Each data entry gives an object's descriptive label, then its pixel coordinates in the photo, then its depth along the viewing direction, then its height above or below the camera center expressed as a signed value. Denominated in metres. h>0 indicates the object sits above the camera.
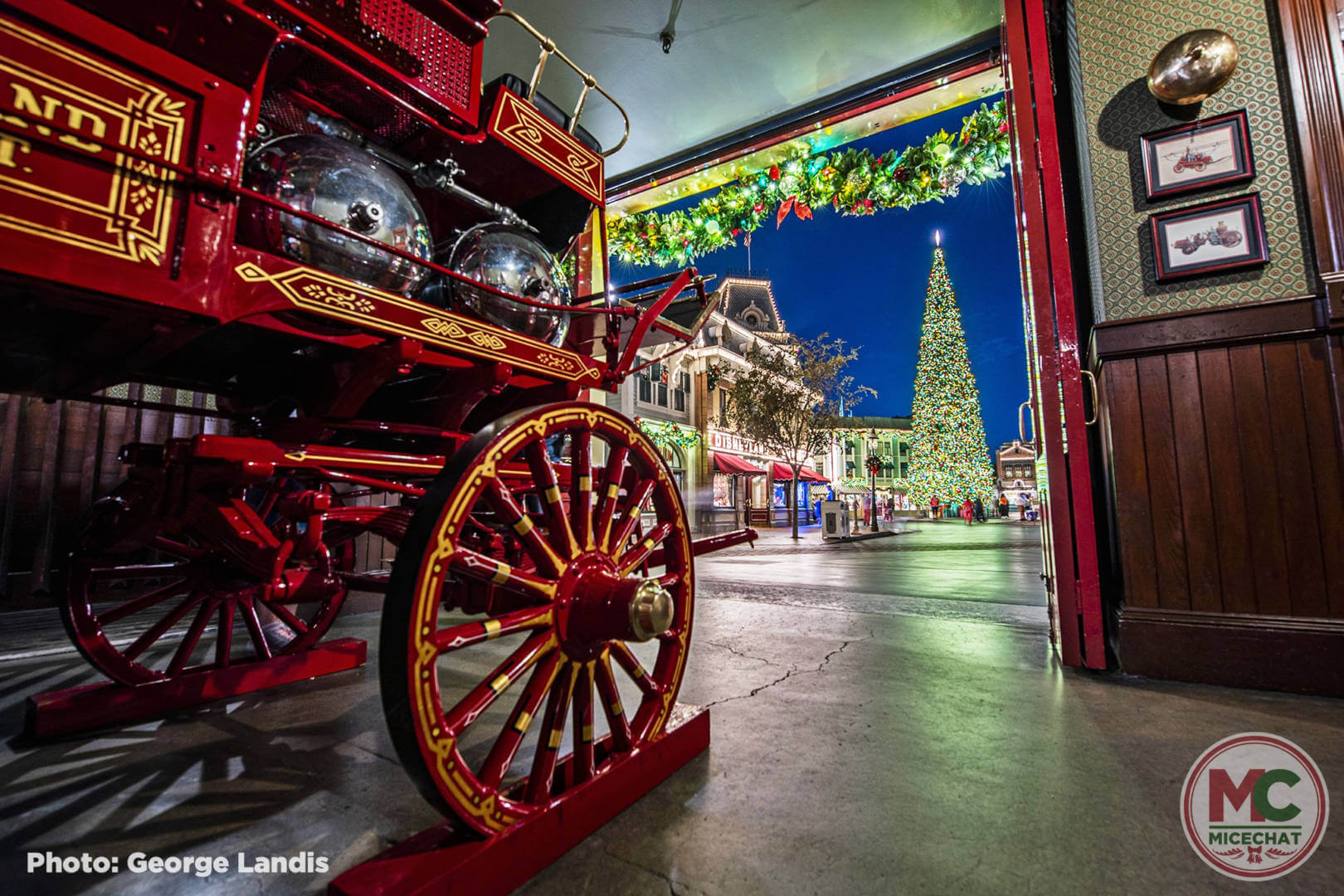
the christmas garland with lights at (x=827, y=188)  5.19 +3.28
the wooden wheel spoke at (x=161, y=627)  2.19 -0.44
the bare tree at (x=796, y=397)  16.11 +3.30
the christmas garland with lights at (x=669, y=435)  17.86 +2.50
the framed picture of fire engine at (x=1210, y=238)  2.54 +1.23
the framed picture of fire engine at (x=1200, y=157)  2.59 +1.63
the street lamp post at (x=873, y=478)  17.02 +1.04
